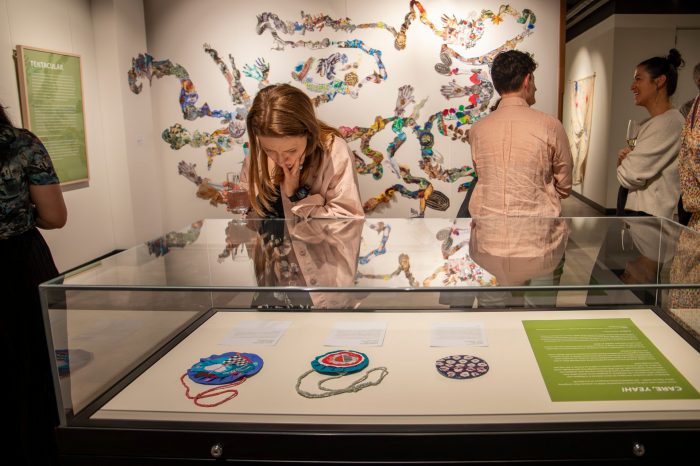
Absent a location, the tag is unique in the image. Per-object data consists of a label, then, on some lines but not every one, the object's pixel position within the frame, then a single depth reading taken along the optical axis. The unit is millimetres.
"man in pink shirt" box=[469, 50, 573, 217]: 2818
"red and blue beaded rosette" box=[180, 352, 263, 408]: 1483
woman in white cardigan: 3398
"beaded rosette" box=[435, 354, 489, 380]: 1529
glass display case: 1299
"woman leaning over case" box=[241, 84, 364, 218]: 2324
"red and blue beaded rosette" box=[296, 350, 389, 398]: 1466
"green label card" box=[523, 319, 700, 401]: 1421
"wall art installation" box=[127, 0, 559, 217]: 5367
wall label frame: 4762
